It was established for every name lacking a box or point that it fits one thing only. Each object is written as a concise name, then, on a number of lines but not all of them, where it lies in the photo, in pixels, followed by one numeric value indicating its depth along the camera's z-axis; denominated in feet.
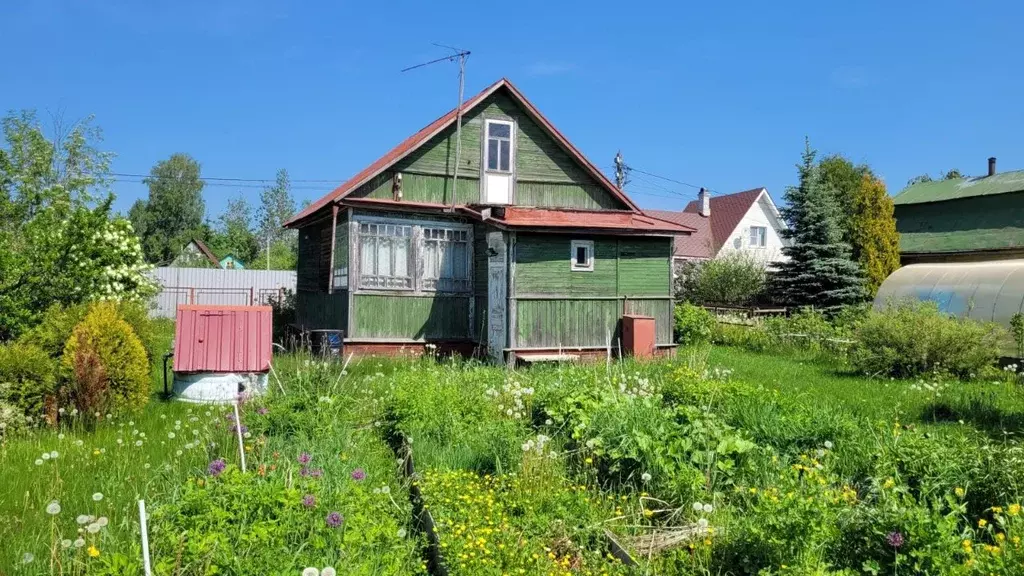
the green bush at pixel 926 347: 42.98
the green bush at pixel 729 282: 103.19
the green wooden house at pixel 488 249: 50.26
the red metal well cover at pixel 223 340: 32.27
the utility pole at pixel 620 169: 152.93
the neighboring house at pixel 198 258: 150.07
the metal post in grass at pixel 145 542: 10.35
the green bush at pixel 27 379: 24.26
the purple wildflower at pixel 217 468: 14.11
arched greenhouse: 54.49
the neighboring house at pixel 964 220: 92.68
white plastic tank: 32.14
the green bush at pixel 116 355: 26.11
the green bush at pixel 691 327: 64.08
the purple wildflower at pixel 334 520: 12.38
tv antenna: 55.00
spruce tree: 85.56
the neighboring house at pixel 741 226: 133.49
